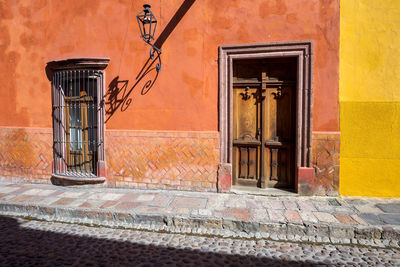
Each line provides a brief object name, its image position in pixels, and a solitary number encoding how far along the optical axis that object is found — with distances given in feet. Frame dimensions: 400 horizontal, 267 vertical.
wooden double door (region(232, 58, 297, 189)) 16.11
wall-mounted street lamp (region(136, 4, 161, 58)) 15.56
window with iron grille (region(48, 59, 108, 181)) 18.25
